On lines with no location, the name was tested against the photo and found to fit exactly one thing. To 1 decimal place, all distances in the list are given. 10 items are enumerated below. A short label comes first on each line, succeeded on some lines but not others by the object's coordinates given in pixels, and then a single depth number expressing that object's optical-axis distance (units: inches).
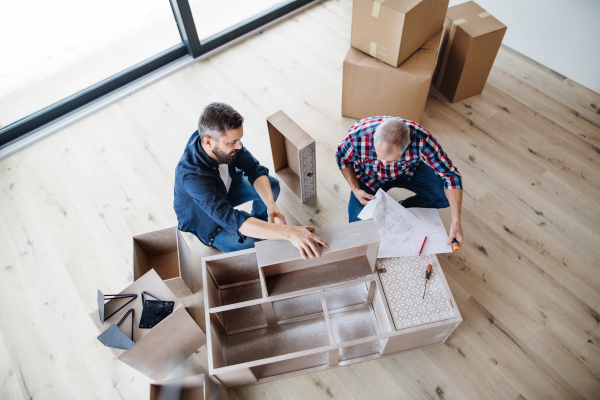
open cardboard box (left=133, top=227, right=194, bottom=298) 73.1
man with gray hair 60.6
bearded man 56.7
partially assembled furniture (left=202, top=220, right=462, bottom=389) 57.2
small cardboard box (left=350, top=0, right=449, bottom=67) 78.9
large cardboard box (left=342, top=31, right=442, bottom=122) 88.5
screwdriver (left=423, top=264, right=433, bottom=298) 63.0
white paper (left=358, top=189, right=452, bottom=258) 65.4
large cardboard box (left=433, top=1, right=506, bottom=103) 92.4
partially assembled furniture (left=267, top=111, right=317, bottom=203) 75.2
